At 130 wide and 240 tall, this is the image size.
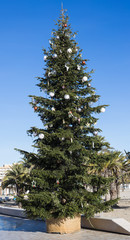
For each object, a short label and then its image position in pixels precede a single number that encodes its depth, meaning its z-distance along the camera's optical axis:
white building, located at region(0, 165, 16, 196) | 105.15
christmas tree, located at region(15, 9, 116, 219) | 13.68
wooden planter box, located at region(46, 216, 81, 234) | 13.84
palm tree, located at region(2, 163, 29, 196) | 37.34
